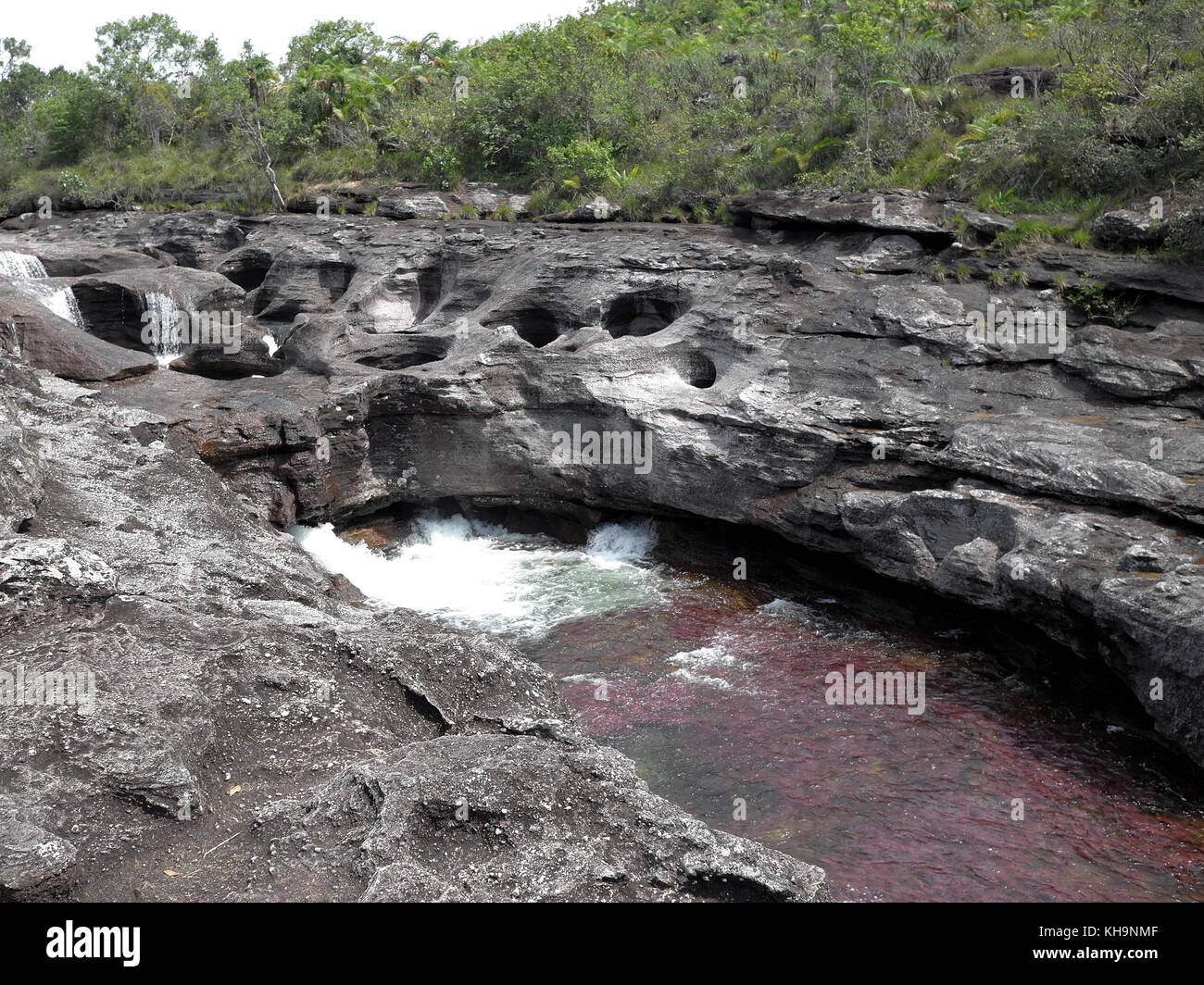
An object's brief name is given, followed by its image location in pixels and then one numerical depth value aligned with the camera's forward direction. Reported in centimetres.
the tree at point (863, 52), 2559
